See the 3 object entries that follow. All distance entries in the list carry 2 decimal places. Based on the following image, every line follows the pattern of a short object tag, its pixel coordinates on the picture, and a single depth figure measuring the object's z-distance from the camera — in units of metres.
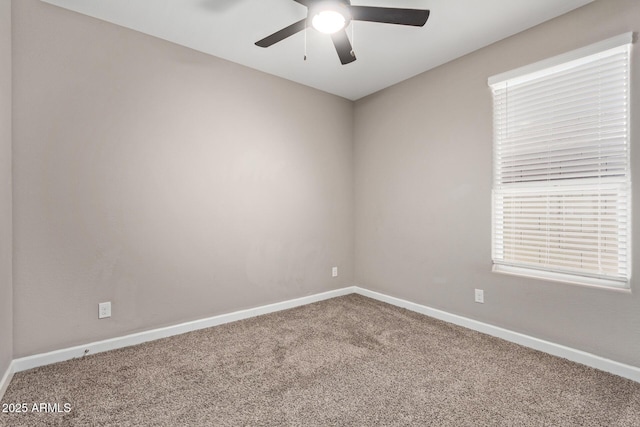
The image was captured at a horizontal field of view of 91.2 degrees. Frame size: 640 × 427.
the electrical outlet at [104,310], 2.35
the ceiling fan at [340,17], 1.68
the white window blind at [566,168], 2.06
